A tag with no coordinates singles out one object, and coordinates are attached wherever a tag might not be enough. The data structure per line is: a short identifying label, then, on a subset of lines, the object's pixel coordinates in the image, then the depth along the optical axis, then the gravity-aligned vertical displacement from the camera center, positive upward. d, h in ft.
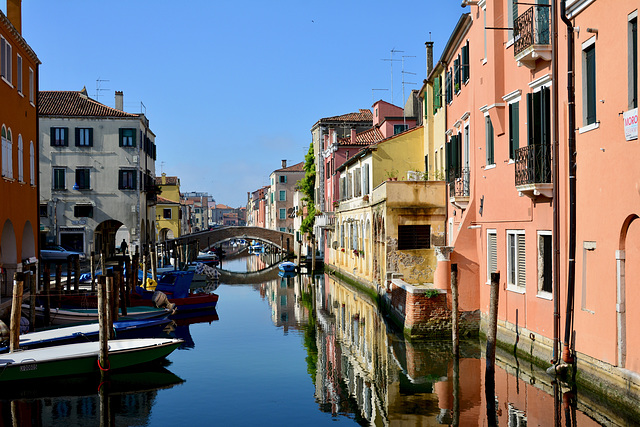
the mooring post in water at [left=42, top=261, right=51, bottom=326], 63.72 -6.61
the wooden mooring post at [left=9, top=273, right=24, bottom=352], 48.88 -6.21
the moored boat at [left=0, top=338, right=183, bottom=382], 46.24 -9.09
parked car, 124.47 -4.69
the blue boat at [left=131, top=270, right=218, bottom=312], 87.40 -8.87
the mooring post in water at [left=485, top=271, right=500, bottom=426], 41.04 -6.89
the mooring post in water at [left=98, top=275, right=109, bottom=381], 47.19 -7.32
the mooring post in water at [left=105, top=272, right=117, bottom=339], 51.09 -5.80
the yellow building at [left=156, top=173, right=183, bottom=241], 216.74 +3.08
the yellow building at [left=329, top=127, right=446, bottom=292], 78.23 +1.27
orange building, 61.31 +7.59
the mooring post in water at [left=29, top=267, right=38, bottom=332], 58.13 -6.89
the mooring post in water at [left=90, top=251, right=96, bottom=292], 92.17 -5.24
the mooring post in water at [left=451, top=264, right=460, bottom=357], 48.37 -6.00
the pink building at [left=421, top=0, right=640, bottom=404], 33.47 +2.78
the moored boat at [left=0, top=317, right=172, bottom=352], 52.75 -8.69
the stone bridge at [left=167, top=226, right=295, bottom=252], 197.36 -2.83
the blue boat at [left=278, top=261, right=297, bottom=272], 147.64 -8.83
